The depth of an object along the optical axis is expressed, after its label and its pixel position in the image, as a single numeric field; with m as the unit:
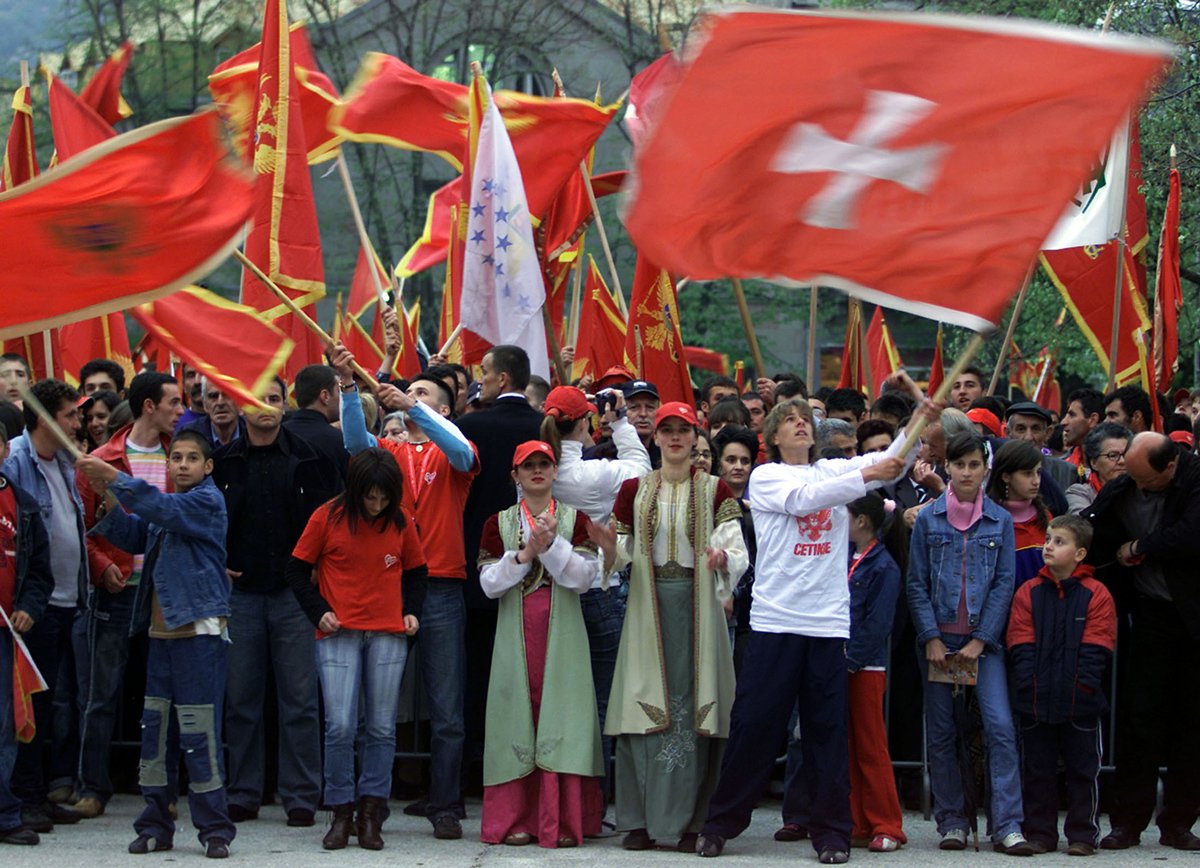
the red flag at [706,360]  25.08
